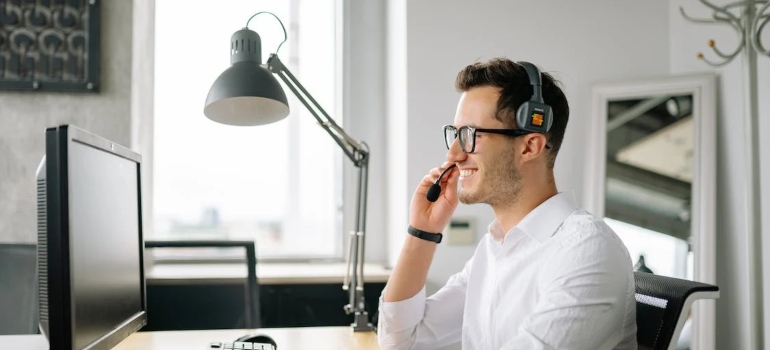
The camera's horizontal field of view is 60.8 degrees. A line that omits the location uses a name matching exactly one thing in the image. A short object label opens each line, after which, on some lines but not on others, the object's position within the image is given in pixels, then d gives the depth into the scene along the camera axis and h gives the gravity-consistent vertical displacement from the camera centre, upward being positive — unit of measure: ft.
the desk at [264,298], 7.66 -1.56
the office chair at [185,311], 7.72 -1.69
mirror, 7.51 -0.10
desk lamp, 5.16 +0.58
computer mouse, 4.66 -1.22
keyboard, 4.20 -1.15
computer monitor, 2.81 -0.35
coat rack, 6.86 +0.20
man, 3.49 -0.54
